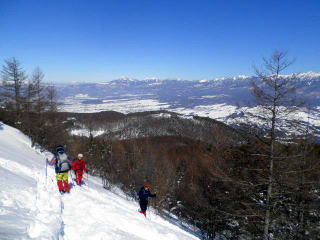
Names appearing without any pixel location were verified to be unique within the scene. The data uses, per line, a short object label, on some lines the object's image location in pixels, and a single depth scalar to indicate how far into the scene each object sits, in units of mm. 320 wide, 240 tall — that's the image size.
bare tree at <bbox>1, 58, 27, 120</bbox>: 29938
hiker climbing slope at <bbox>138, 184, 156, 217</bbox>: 11125
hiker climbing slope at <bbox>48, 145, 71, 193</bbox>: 9422
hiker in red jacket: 11898
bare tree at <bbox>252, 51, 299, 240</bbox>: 10289
